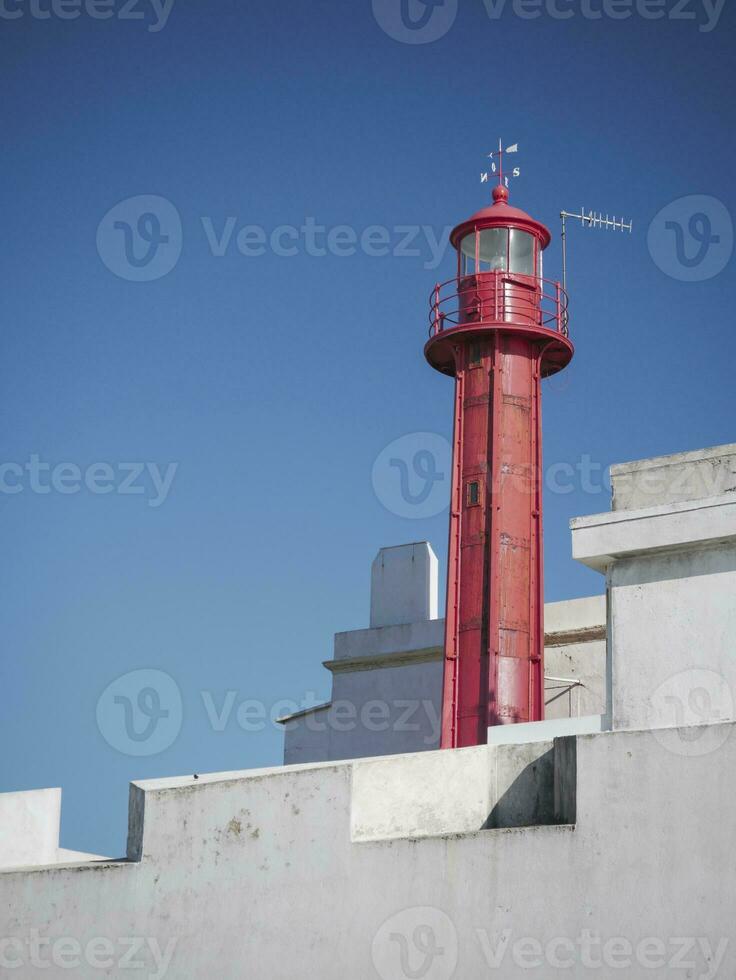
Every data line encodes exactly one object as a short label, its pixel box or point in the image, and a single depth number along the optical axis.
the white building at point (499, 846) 12.80
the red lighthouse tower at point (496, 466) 20.52
